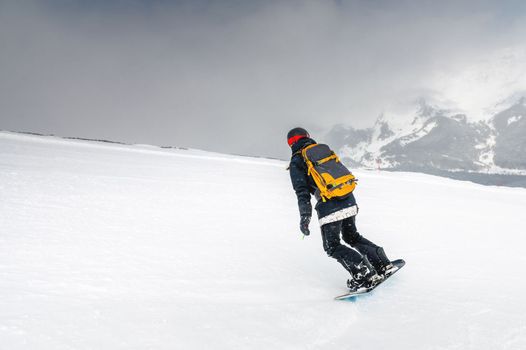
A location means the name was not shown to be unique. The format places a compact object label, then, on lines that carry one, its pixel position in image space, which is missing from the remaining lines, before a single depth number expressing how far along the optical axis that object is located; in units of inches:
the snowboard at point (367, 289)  152.1
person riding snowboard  159.6
